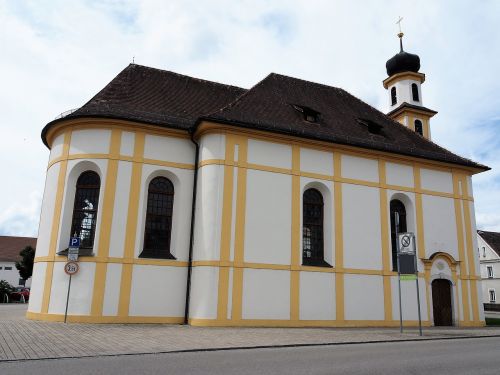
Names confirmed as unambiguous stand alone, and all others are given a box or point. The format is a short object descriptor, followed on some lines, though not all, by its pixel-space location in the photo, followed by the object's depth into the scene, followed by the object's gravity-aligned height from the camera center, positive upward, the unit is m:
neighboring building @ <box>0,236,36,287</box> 57.97 +2.93
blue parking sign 14.95 +1.50
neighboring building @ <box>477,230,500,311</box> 45.84 +3.57
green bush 31.97 -0.37
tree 42.80 +2.14
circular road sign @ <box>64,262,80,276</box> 14.91 +0.65
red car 34.10 -0.76
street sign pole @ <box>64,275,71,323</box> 14.88 -0.76
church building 15.63 +2.89
